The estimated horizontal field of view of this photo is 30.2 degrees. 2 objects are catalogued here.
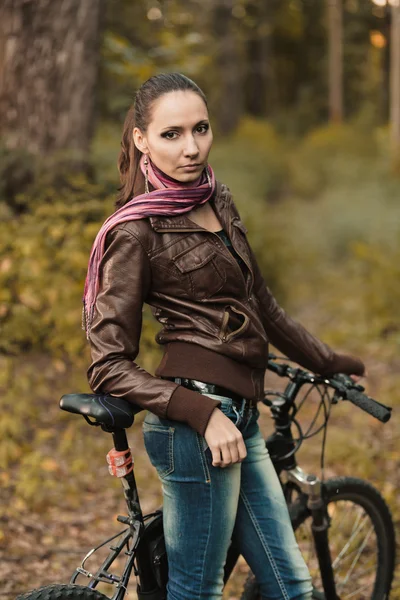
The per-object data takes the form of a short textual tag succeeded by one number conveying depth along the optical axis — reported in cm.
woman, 223
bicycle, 225
